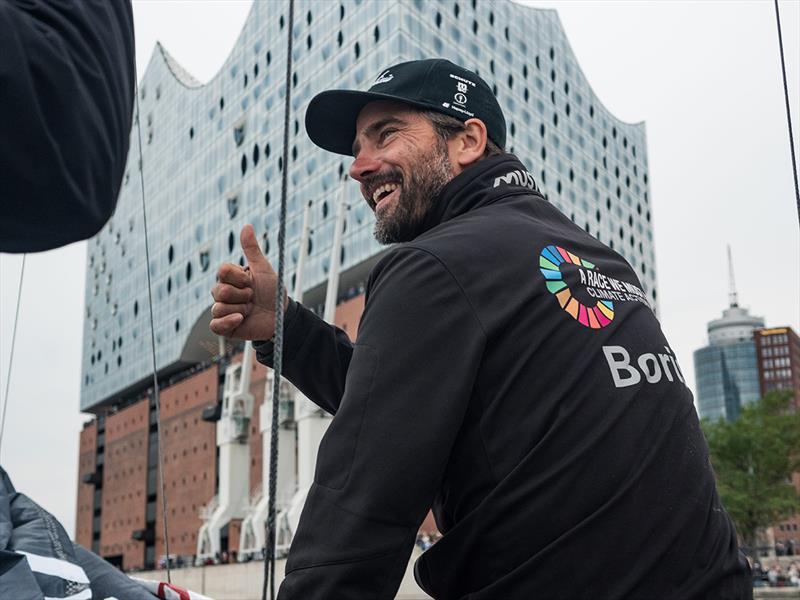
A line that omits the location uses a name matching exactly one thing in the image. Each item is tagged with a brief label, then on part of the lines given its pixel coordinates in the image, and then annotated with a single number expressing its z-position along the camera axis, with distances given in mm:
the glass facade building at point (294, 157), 37969
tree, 40281
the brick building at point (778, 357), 121812
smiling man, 1385
